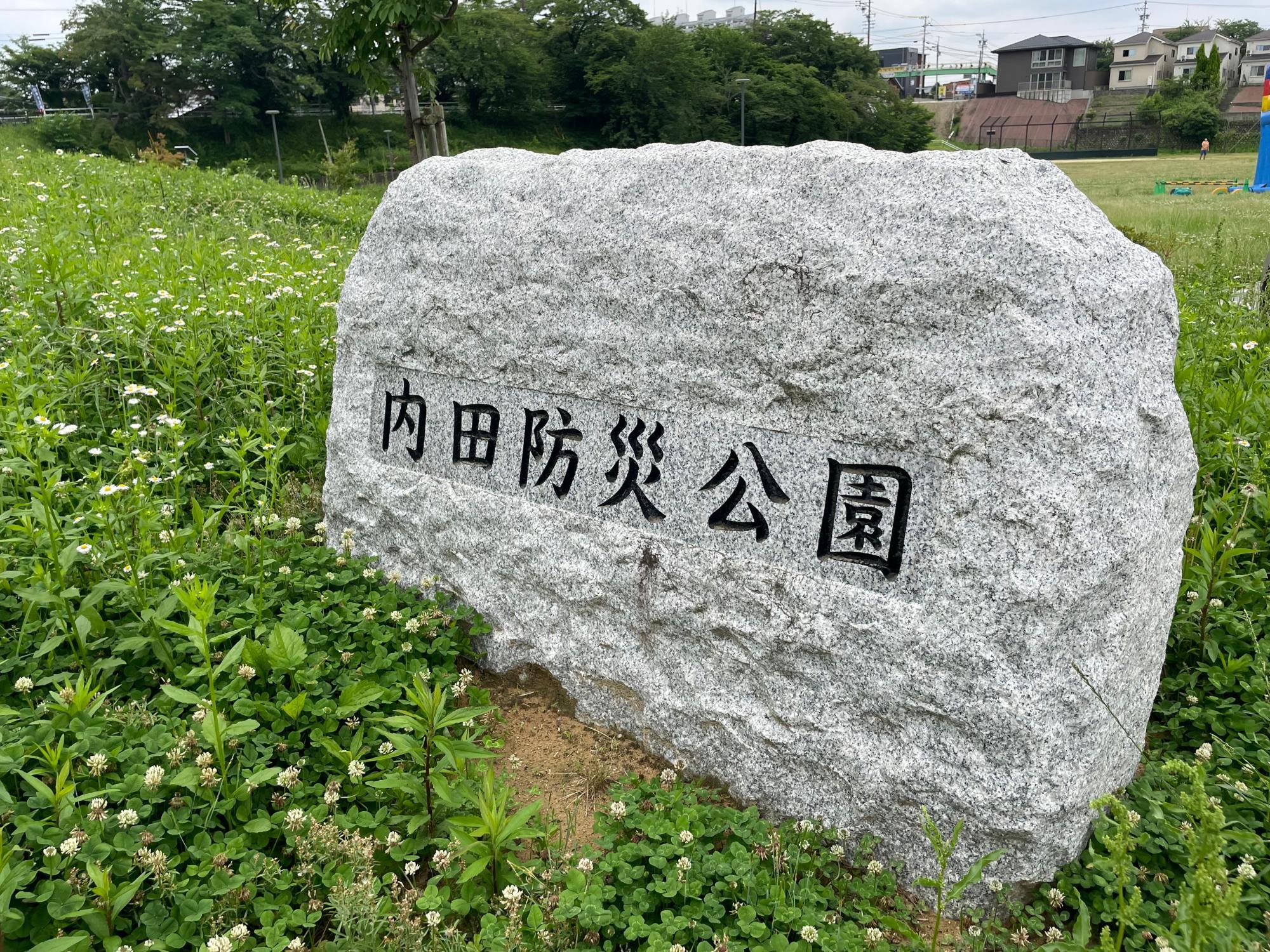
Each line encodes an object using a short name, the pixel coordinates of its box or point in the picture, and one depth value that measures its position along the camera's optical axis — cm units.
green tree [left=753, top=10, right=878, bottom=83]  5009
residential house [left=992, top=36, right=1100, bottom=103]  5441
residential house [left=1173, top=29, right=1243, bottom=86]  5384
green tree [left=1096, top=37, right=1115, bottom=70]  5619
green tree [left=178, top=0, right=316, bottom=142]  3228
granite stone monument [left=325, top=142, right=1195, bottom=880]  212
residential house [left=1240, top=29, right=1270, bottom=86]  5355
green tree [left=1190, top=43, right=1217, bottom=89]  4447
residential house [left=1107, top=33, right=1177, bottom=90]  5606
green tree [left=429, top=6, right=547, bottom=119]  3897
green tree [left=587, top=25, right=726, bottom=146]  4112
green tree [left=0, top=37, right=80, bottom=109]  3297
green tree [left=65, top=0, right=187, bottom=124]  3150
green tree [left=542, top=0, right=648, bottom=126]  4281
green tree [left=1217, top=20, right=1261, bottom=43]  6369
